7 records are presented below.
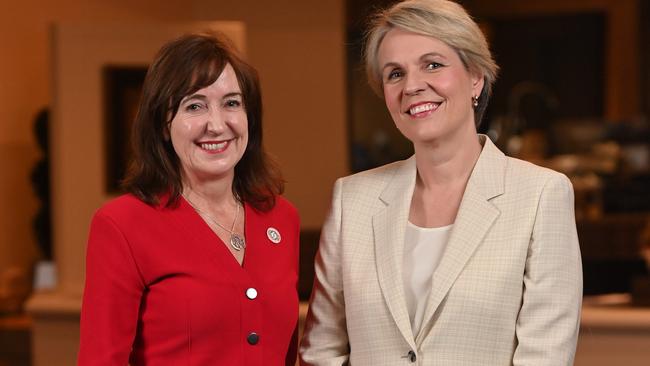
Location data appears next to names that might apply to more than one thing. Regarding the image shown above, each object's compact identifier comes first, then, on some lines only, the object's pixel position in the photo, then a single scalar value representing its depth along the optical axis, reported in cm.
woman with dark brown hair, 370
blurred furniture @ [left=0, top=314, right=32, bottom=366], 1068
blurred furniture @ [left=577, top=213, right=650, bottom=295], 1339
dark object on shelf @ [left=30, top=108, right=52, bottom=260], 1142
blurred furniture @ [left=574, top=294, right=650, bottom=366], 583
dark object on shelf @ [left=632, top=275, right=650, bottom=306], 711
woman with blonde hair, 374
